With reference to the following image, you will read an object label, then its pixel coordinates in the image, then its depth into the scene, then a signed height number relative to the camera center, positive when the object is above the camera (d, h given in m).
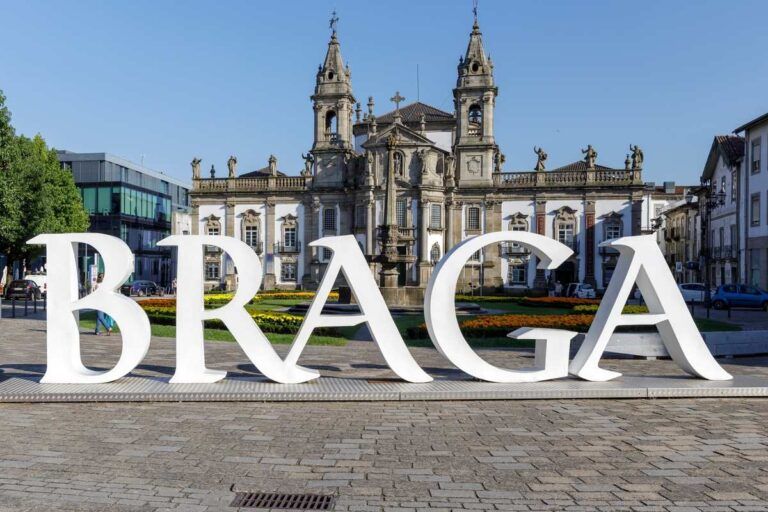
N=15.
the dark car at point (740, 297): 35.62 -1.86
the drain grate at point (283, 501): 5.67 -2.04
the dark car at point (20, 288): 38.44 -1.79
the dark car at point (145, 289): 52.41 -2.44
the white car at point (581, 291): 46.75 -2.09
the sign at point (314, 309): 10.46 -0.77
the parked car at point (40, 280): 43.89 -1.48
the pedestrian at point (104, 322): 20.11 -1.89
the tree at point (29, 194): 41.66 +4.10
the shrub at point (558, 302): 33.88 -2.15
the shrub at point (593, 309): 23.93 -1.96
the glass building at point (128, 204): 66.88 +5.43
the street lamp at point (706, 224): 32.74 +1.96
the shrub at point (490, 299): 40.50 -2.35
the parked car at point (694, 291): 41.03 -1.82
